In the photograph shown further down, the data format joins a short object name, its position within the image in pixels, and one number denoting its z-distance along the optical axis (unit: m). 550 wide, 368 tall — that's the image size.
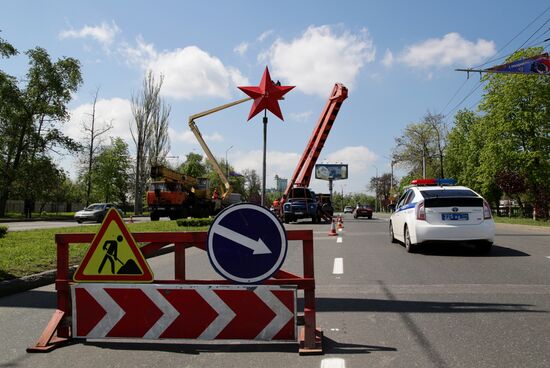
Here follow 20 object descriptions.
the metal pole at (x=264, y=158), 13.38
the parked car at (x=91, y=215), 34.09
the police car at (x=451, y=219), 11.12
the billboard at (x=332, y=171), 63.96
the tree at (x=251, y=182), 123.56
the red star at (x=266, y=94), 15.56
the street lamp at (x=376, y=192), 125.19
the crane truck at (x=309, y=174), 28.34
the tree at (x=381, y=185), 125.30
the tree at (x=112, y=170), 69.50
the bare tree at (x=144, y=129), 53.72
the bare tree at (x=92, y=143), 53.78
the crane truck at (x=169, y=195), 33.19
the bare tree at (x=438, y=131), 65.00
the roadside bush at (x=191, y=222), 22.66
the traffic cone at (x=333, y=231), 18.62
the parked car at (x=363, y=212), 45.69
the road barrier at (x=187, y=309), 4.50
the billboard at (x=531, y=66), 17.58
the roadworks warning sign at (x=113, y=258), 4.70
